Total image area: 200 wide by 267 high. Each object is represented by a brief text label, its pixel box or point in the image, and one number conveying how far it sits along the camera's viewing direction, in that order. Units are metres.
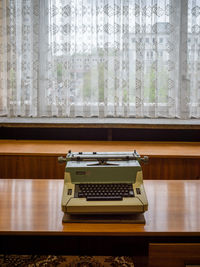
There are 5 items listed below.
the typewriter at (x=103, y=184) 1.28
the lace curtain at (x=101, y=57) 2.78
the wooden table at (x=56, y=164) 2.33
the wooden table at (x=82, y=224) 1.19
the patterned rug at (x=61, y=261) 1.66
